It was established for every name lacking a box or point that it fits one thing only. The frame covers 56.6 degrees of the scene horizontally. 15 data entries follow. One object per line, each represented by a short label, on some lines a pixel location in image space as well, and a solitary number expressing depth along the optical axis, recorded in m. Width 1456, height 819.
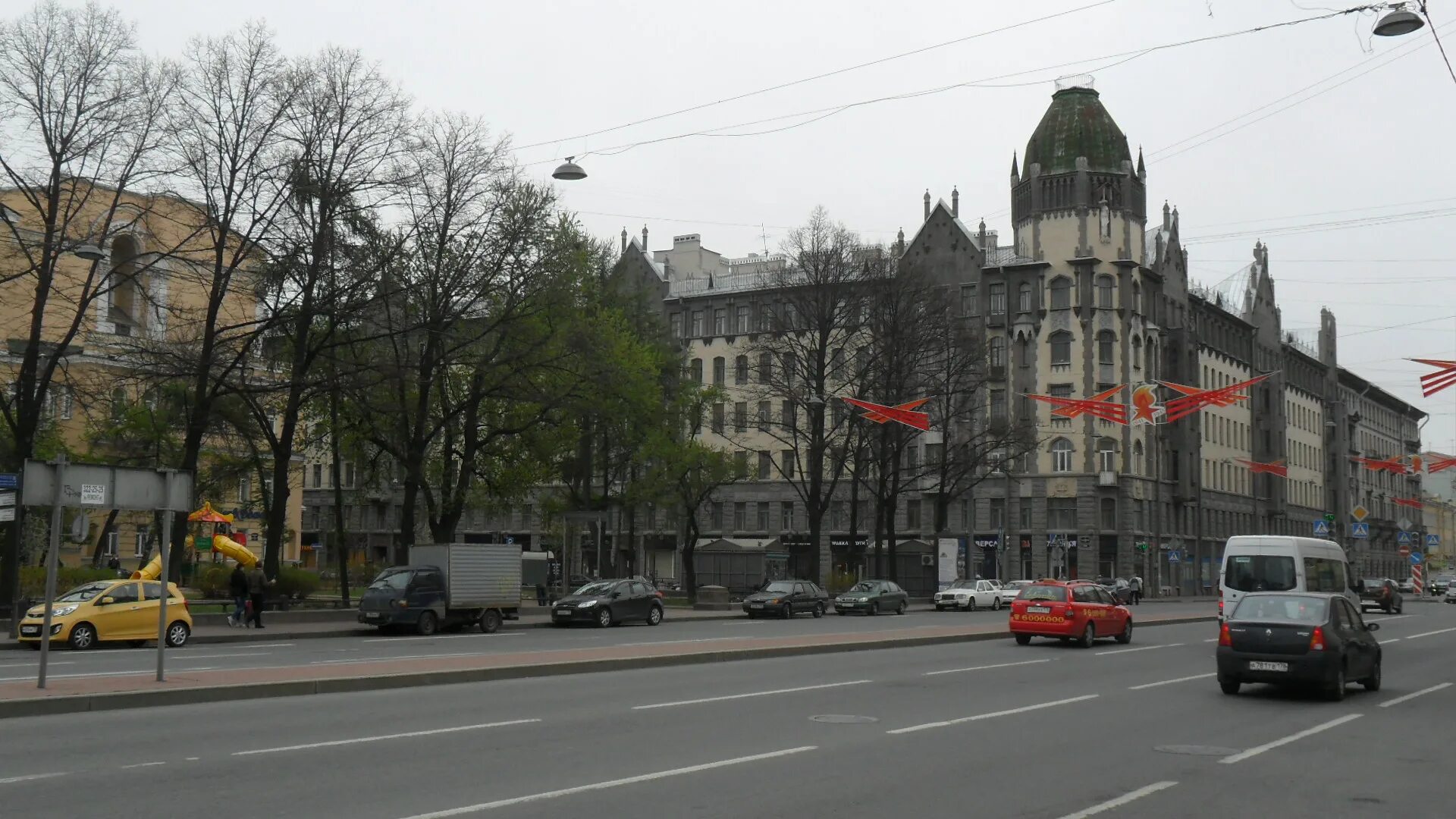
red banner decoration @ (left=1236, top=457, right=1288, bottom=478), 60.86
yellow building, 32.59
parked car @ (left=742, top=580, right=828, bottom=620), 45.50
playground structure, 37.03
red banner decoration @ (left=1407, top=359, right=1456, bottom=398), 28.30
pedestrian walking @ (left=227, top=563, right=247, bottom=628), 31.80
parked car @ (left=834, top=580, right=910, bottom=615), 49.69
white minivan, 29.72
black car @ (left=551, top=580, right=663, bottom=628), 37.50
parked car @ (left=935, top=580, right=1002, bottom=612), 55.50
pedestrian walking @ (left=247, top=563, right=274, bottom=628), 31.44
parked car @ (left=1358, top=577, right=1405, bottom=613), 57.28
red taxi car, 29.73
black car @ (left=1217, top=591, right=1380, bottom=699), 17.16
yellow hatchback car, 25.84
